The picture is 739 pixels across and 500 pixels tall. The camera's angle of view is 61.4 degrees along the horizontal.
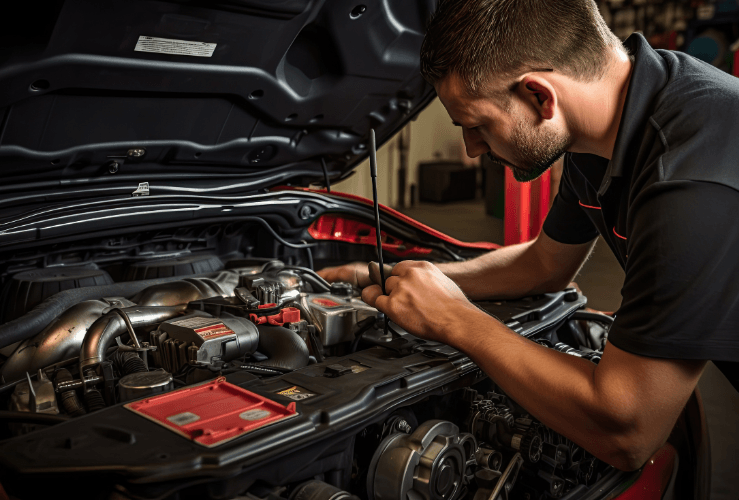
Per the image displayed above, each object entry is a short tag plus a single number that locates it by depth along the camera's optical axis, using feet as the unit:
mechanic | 2.90
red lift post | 12.79
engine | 2.58
